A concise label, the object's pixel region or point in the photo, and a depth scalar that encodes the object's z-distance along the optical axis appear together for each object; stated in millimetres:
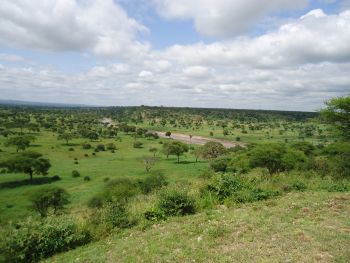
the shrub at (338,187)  14188
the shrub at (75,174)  61562
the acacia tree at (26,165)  60547
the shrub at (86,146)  98988
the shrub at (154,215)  11383
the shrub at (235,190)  12969
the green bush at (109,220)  10891
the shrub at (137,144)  104688
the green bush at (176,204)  11695
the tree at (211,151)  80562
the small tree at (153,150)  94688
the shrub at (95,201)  36259
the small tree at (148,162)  69119
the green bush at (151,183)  42797
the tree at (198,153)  82262
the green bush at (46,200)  39938
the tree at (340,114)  27109
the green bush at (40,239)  9492
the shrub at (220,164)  60784
